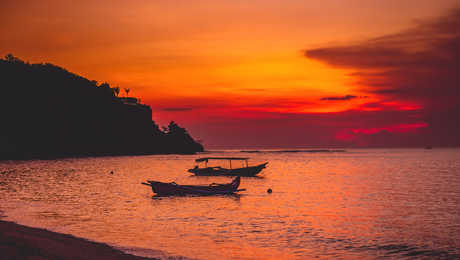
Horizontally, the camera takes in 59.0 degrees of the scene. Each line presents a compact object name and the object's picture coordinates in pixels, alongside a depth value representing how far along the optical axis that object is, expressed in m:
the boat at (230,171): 70.94
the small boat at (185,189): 37.91
